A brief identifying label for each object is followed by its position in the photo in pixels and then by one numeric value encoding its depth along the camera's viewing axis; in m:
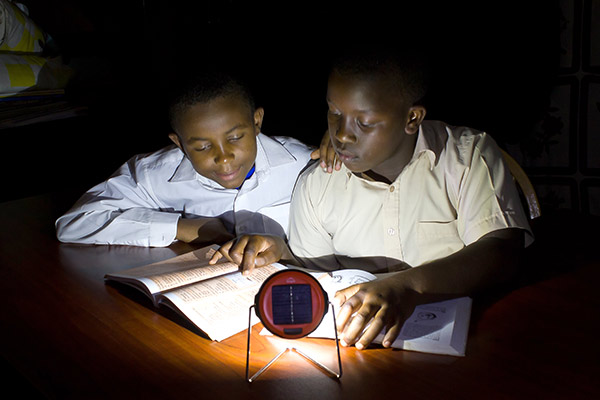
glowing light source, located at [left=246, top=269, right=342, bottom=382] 0.91
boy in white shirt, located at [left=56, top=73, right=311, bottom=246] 1.57
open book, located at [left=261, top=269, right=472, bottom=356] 0.94
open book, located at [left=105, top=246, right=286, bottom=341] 1.04
